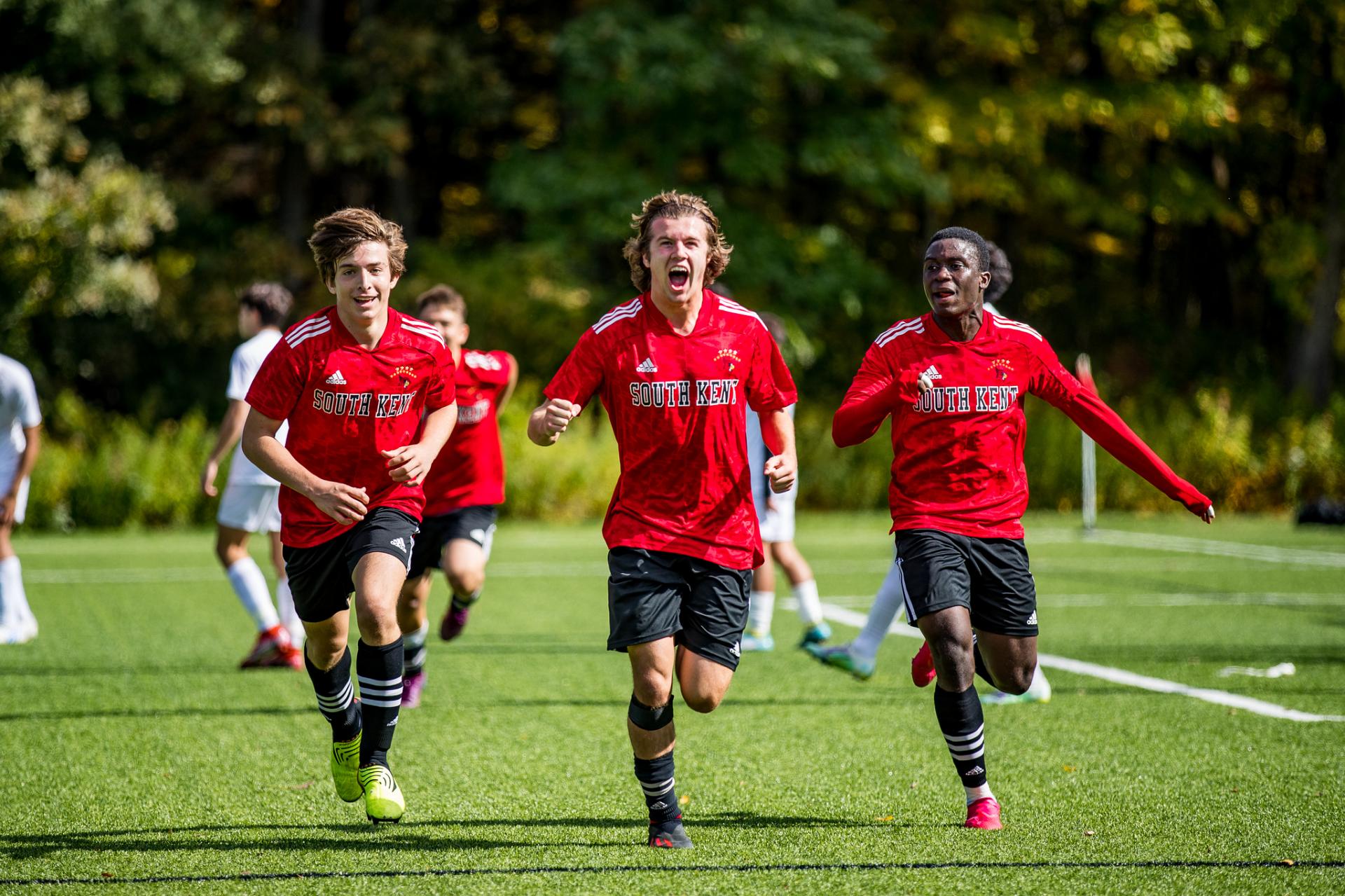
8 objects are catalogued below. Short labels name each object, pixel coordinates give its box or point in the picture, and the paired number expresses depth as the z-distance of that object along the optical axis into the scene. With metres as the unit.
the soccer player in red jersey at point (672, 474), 10.40
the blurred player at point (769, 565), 20.31
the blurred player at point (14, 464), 19.70
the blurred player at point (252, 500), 18.23
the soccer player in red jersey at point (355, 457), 11.03
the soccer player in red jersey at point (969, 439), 11.29
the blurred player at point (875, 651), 16.36
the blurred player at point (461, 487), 16.11
